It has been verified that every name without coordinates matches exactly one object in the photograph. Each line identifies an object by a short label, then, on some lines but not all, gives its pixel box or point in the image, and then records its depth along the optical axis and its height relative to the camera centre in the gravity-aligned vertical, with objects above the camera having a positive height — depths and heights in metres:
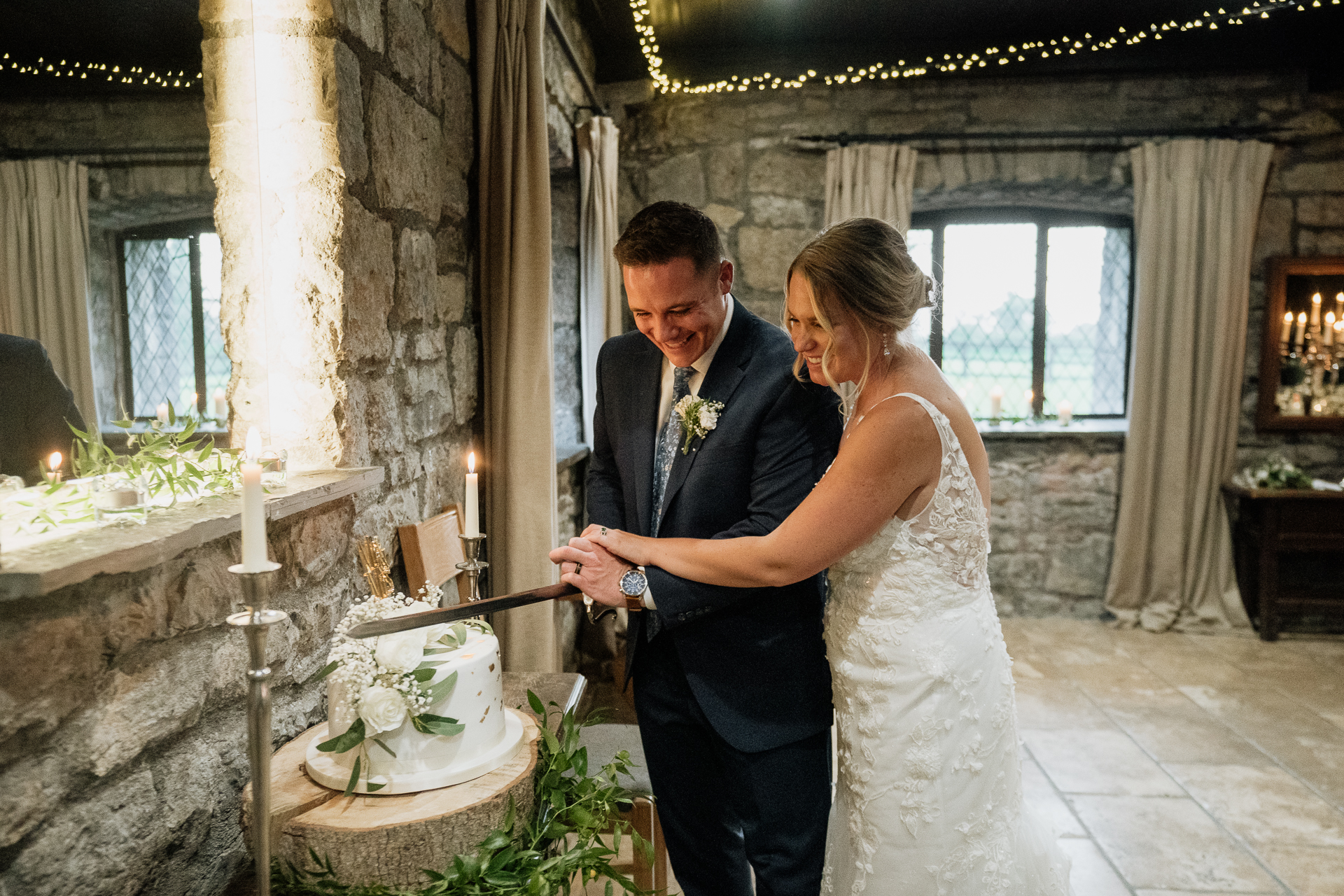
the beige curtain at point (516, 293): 2.32 +0.21
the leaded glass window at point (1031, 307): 5.18 +0.36
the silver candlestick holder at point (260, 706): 0.95 -0.41
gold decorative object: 1.54 -0.39
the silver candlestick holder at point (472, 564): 1.48 -0.36
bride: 1.39 -0.39
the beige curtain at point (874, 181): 4.68 +1.04
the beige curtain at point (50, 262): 0.99 +0.13
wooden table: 4.38 -1.00
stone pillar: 1.54 +0.29
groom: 1.50 -0.44
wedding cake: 1.22 -0.54
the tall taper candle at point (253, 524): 0.93 -0.18
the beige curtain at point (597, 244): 4.03 +0.60
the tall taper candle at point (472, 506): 1.44 -0.25
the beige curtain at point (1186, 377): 4.58 -0.08
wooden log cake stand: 1.15 -0.66
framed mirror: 4.69 +0.05
